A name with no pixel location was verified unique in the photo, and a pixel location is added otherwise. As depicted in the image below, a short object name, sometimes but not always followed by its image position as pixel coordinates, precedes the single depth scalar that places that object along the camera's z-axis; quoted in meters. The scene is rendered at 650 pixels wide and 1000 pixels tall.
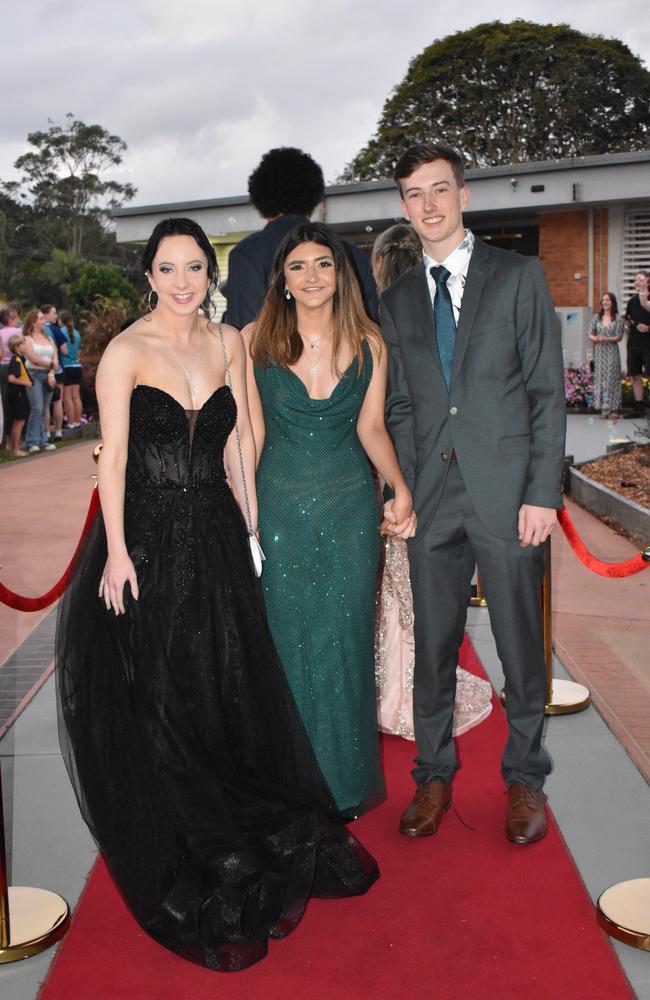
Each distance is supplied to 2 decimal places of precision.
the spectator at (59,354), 16.75
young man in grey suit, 3.67
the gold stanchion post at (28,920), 3.17
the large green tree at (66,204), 61.41
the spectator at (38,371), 15.30
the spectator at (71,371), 17.53
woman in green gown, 3.85
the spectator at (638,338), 16.19
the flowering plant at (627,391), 18.41
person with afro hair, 4.77
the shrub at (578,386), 19.42
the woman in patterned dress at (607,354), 16.88
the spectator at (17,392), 14.27
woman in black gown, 3.21
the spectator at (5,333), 14.22
